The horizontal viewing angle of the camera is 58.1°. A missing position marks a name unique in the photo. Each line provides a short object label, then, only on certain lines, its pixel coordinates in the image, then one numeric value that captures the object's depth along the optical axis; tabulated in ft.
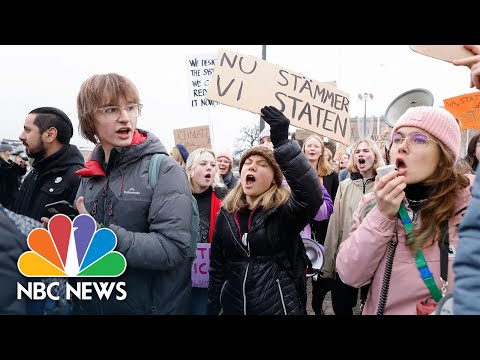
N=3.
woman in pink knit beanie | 4.98
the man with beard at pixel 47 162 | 6.15
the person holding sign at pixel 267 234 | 6.44
